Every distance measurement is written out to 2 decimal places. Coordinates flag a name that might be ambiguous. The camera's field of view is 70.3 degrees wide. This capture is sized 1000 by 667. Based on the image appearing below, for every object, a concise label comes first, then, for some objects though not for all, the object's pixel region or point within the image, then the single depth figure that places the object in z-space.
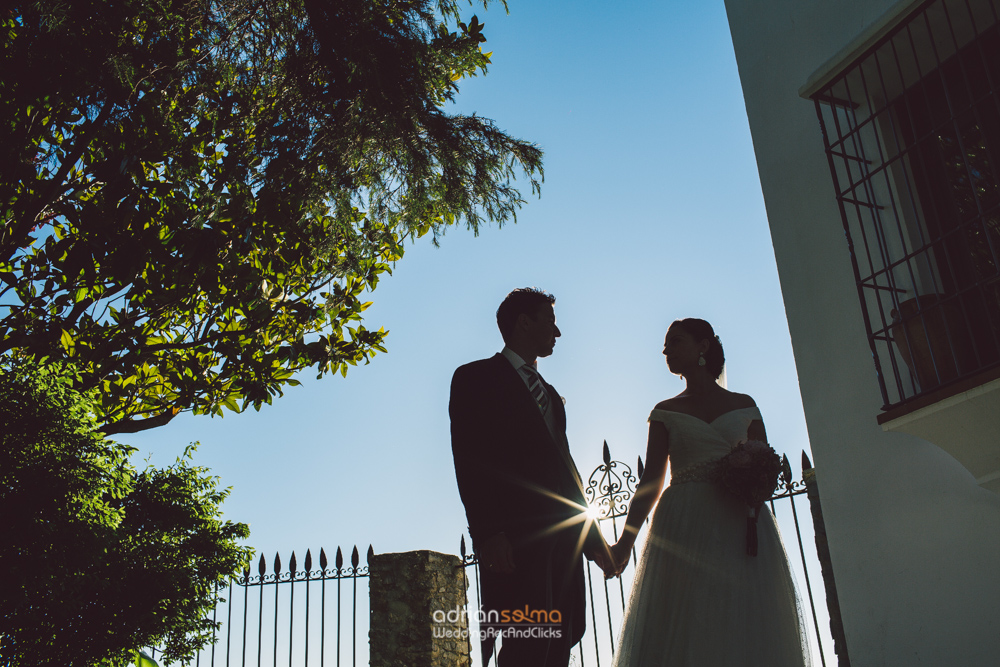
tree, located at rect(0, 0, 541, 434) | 4.24
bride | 3.30
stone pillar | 6.96
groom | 2.87
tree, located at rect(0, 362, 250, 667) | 4.08
